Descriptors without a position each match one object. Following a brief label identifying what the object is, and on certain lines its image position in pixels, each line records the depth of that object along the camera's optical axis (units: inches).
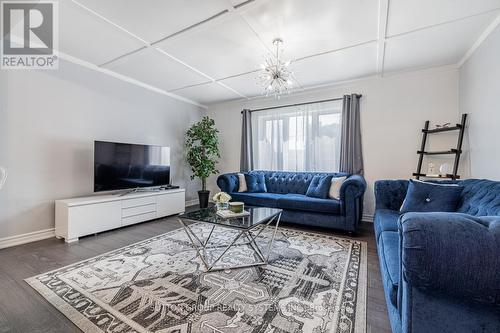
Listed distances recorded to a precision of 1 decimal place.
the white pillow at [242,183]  163.9
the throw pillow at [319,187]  138.9
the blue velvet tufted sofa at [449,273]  31.5
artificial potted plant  188.5
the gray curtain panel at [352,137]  151.8
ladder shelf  118.6
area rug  55.6
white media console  110.8
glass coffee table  81.4
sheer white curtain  163.2
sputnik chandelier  101.9
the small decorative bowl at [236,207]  93.6
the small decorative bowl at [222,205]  100.9
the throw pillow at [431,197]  83.0
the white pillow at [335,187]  134.1
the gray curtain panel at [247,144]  194.2
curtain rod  160.6
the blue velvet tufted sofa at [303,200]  120.6
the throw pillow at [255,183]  164.2
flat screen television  128.2
